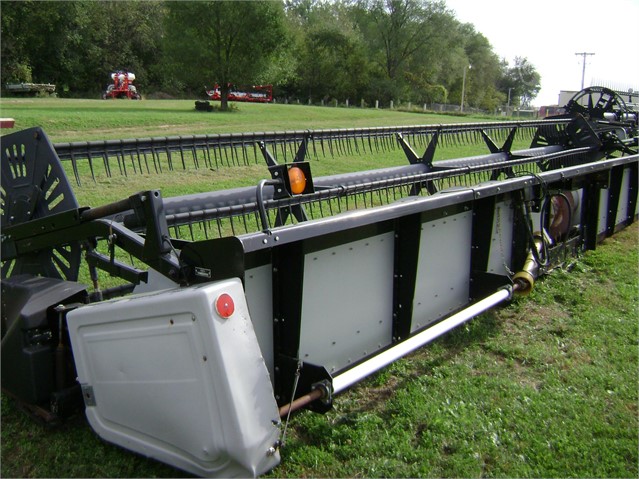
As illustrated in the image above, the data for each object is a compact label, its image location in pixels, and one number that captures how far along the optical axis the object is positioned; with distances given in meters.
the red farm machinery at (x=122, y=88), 40.72
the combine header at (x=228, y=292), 2.30
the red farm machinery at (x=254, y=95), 47.46
